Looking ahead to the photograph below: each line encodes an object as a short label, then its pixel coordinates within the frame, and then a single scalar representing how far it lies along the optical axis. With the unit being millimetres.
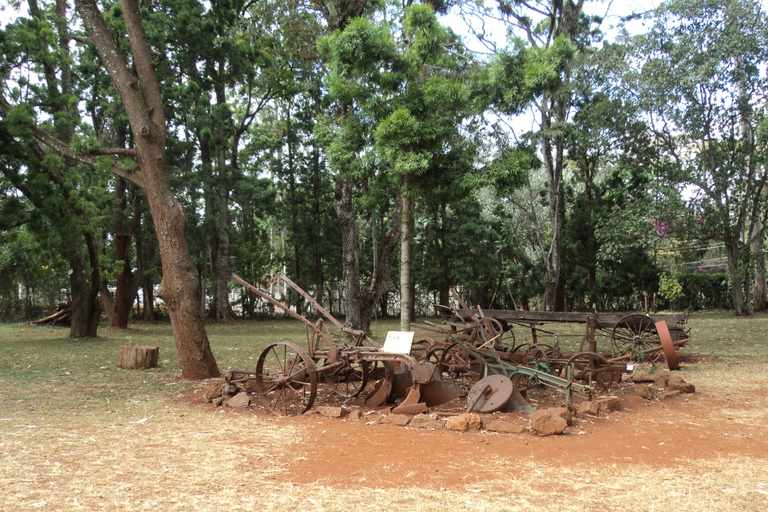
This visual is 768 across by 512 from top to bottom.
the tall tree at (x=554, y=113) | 19000
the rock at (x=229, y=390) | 7218
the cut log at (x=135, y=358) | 9844
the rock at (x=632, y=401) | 6902
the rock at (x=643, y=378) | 8500
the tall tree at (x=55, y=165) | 13055
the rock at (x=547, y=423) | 5504
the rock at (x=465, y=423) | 5703
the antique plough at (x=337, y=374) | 6527
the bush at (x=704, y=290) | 24781
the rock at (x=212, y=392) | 7152
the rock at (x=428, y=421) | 5848
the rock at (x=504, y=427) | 5613
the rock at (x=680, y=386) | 7621
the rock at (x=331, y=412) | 6363
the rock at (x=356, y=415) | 6289
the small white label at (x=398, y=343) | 6616
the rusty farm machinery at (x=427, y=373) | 6516
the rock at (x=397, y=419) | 5996
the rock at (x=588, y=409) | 6289
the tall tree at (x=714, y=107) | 16625
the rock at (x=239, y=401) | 6825
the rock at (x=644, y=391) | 7281
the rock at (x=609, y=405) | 6629
